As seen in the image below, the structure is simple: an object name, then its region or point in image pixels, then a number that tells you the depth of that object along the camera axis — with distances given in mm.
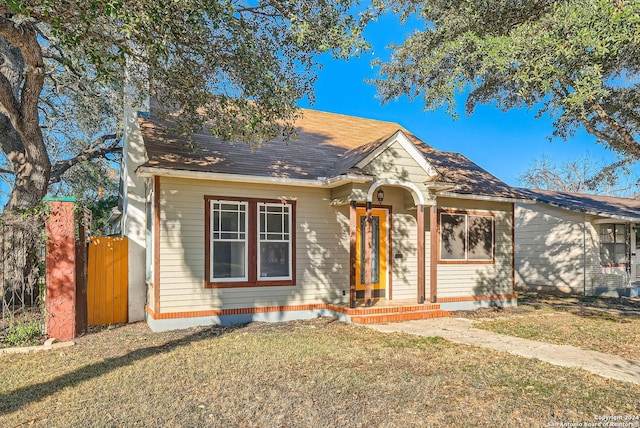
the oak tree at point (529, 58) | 6105
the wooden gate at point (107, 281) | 8328
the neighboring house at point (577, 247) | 14461
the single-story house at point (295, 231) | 8055
